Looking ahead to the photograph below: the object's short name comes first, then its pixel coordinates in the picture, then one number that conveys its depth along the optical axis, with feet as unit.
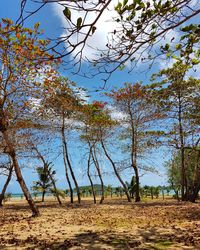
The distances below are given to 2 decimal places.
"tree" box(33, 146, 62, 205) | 89.76
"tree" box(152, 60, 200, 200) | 49.12
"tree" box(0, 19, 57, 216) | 28.03
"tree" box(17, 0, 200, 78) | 10.45
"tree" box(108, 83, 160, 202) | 57.05
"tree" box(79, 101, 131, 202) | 59.79
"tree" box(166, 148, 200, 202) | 57.03
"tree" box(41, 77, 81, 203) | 54.10
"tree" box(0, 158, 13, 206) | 57.54
